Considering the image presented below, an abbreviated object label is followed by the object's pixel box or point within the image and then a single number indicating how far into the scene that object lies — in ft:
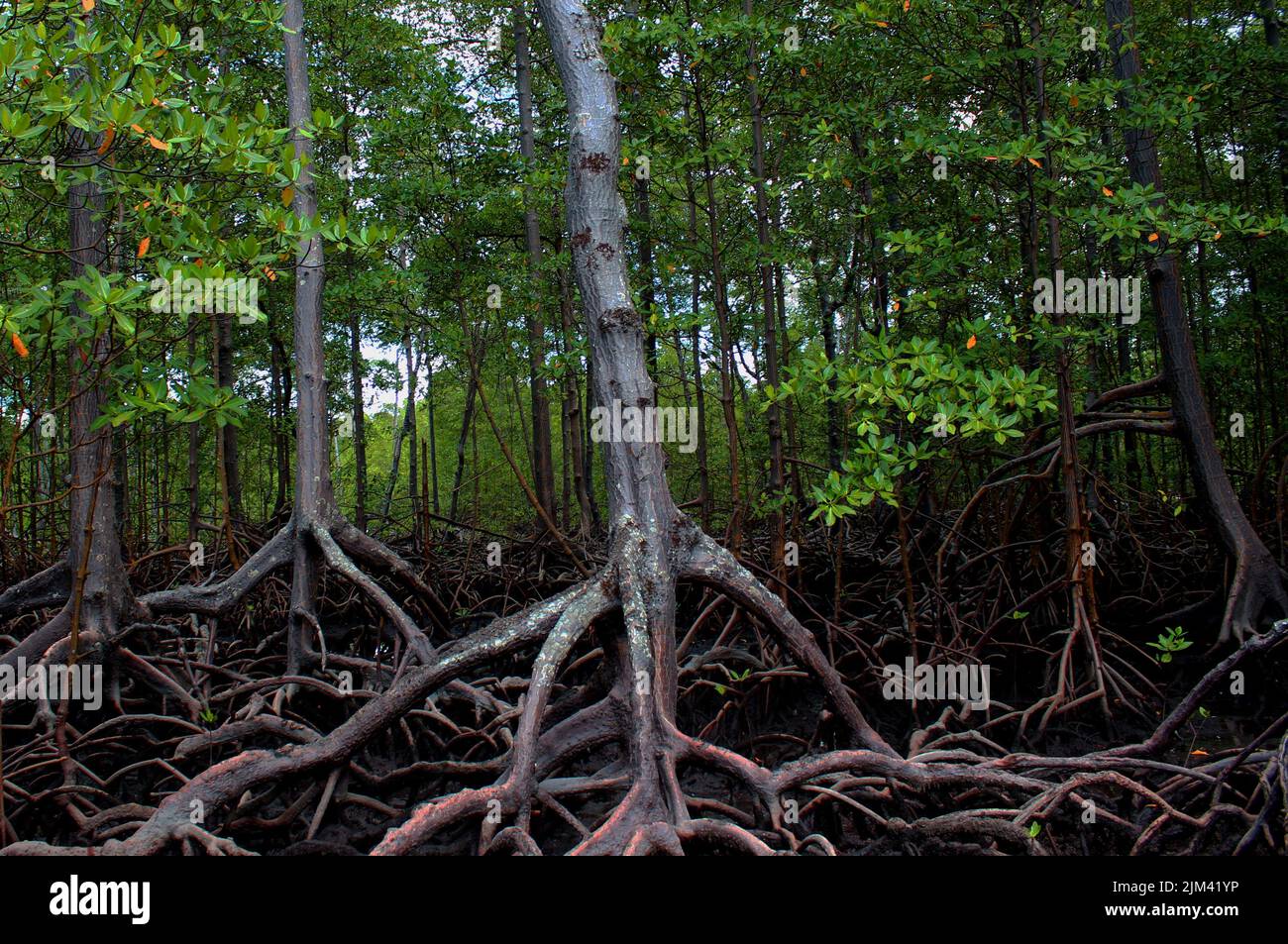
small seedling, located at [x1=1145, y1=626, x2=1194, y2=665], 14.29
